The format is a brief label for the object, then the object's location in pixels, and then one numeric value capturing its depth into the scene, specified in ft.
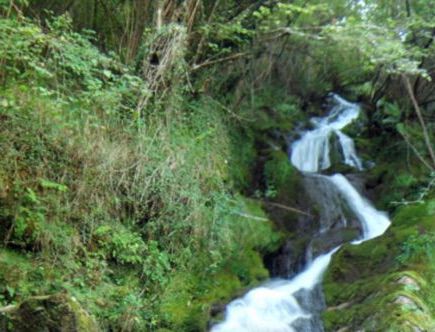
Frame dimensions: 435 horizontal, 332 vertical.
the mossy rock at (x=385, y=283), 17.43
